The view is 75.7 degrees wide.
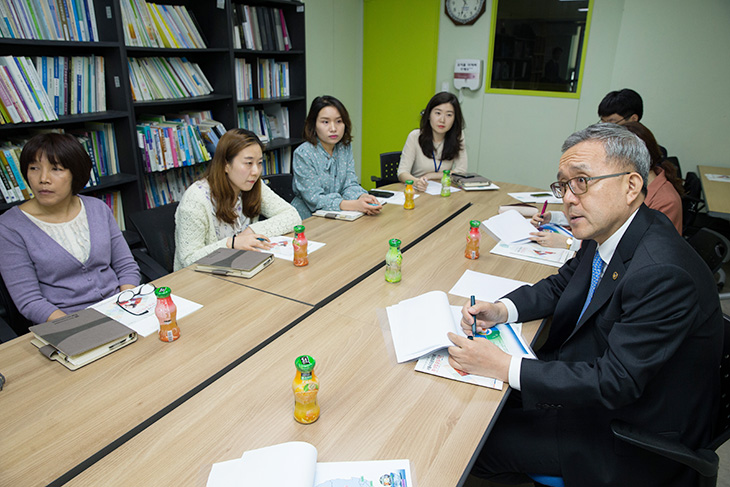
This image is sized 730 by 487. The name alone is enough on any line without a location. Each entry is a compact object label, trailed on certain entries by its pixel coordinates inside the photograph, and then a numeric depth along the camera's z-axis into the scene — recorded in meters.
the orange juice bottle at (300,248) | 2.09
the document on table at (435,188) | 3.54
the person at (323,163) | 3.07
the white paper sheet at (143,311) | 1.63
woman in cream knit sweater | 2.32
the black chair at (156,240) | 2.32
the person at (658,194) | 2.37
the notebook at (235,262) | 2.04
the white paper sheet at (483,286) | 1.90
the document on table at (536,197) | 3.31
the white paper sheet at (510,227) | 2.55
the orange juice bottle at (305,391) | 1.16
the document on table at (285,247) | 2.29
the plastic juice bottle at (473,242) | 2.22
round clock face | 4.93
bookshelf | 2.90
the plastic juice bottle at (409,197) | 3.01
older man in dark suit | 1.19
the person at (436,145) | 3.77
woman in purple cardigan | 1.87
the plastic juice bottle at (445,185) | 3.40
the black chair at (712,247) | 2.51
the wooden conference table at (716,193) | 3.12
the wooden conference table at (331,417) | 1.08
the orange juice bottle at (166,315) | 1.47
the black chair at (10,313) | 1.91
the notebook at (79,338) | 1.42
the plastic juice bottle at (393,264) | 1.96
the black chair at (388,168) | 4.08
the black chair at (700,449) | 1.17
